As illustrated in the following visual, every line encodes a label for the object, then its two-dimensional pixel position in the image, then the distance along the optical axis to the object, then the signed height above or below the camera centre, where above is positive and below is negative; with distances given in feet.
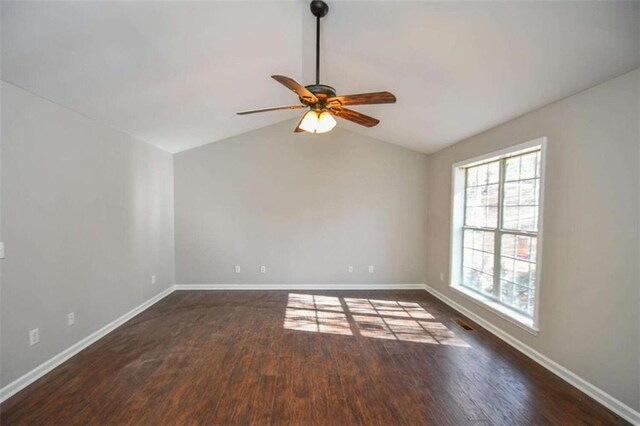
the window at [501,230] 9.02 -0.86
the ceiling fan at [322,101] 6.34 +2.59
